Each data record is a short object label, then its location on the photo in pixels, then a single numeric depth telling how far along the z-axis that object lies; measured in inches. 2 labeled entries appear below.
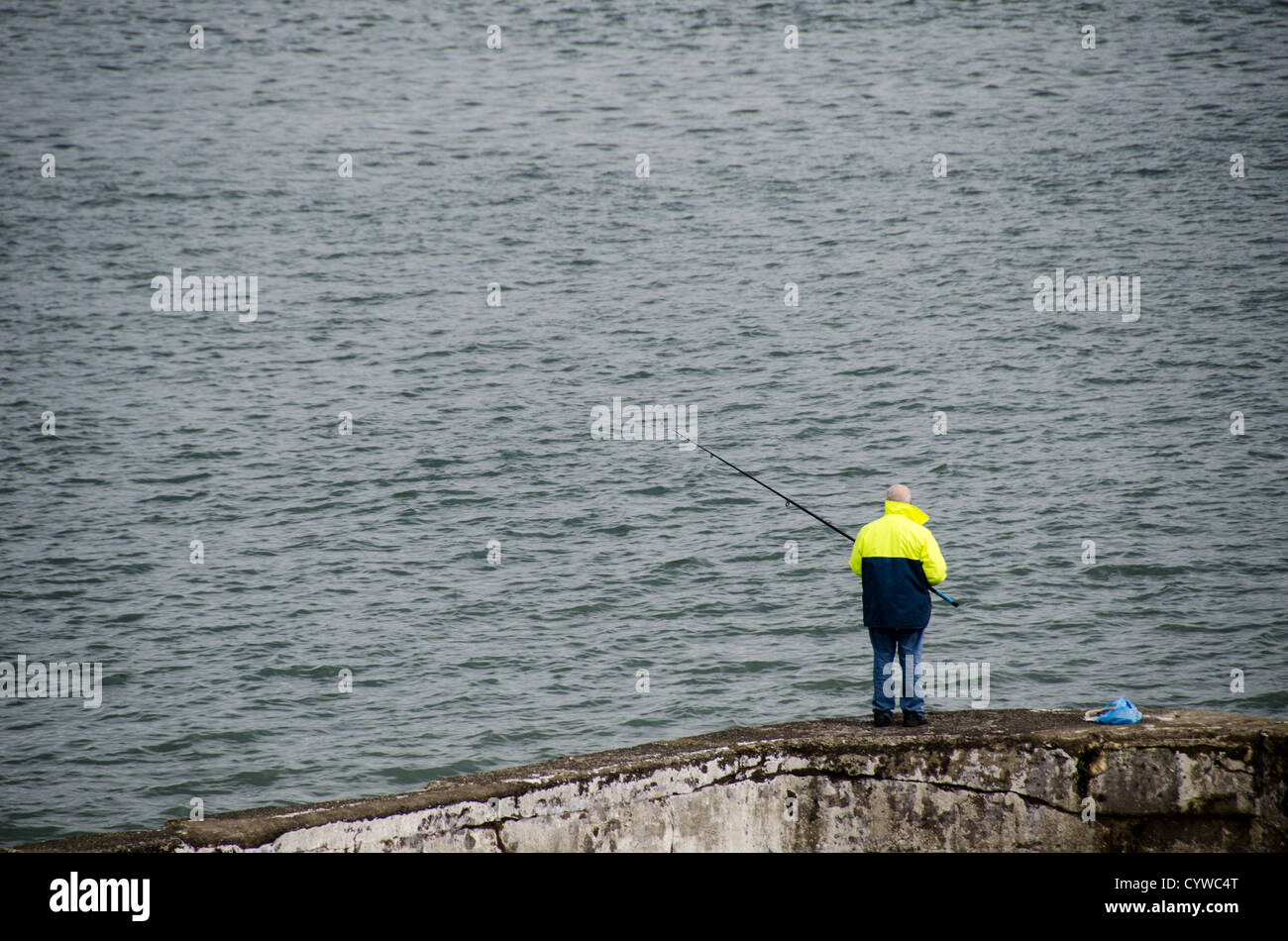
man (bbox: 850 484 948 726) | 537.3
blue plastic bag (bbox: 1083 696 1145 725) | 482.9
